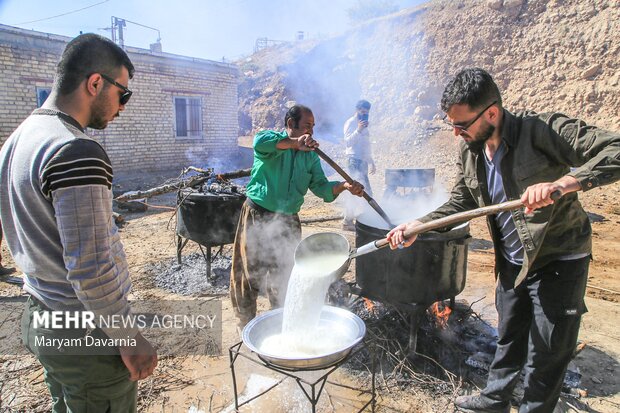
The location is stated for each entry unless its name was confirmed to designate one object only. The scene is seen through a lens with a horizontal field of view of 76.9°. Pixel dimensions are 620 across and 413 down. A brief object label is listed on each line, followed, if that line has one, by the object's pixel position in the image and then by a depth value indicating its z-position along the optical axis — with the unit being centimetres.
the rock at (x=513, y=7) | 1495
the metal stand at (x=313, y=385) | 227
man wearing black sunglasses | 146
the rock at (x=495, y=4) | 1543
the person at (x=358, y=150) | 763
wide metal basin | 214
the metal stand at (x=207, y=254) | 521
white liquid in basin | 253
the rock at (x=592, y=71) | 1214
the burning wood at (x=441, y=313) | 380
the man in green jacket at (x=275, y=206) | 346
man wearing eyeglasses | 221
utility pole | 1909
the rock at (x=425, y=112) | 1612
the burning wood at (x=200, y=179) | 544
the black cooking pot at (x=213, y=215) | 488
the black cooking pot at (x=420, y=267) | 322
